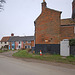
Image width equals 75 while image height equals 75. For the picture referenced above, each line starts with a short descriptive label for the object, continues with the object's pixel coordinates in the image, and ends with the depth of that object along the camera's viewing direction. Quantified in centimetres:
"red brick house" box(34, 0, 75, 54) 1529
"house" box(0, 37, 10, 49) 4360
